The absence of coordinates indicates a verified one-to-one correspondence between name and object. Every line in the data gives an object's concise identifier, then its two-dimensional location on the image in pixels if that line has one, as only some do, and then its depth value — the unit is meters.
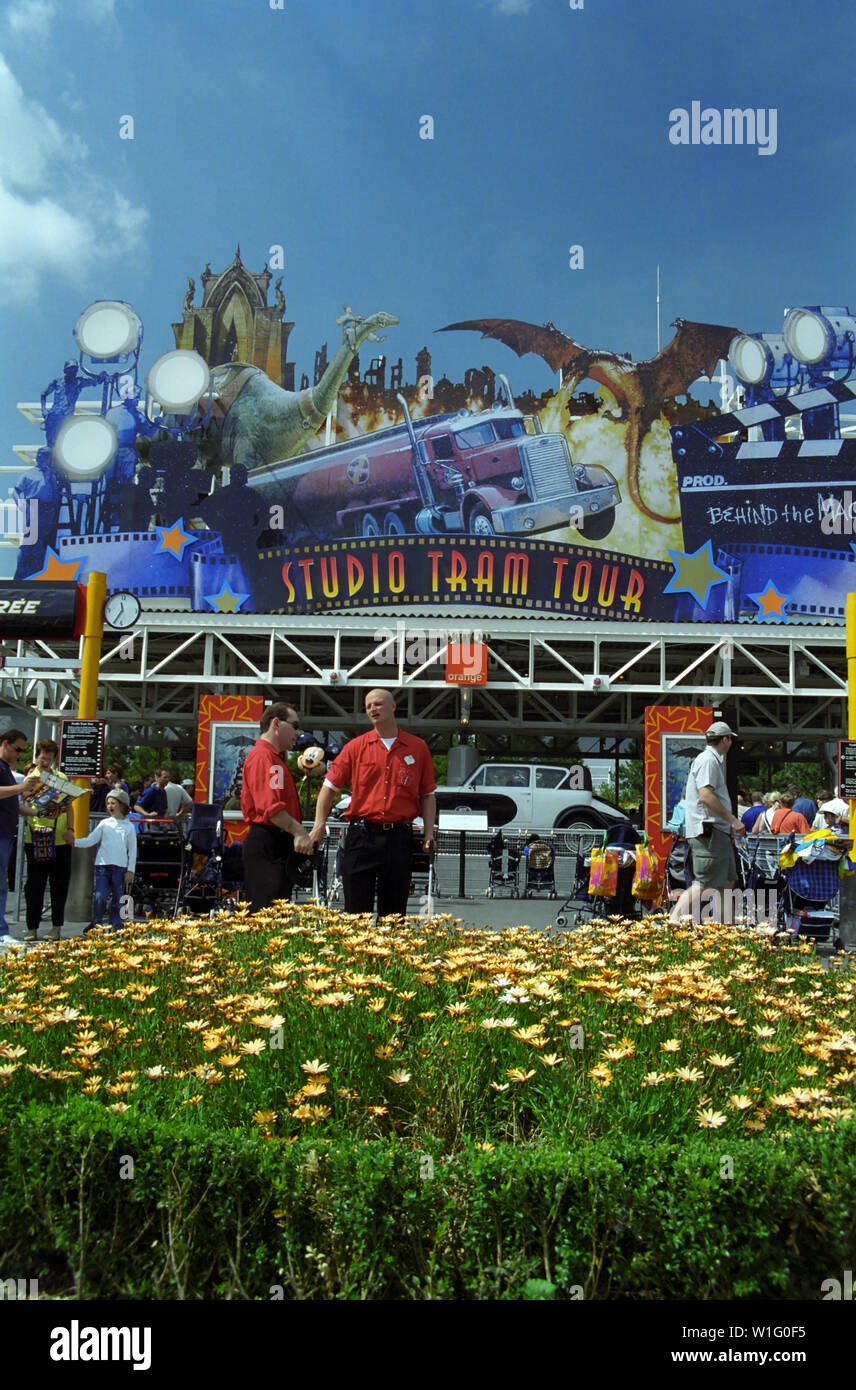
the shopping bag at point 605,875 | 10.08
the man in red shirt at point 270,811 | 6.89
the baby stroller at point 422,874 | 11.33
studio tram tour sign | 24.45
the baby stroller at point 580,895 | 10.94
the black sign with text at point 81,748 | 10.91
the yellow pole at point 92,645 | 11.65
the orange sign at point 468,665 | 21.17
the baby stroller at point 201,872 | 11.35
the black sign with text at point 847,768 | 10.54
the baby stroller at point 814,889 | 9.77
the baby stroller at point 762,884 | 9.98
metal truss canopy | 21.98
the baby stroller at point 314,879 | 11.32
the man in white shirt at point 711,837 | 8.41
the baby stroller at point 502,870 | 15.30
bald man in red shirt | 6.61
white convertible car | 21.67
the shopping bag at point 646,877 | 9.95
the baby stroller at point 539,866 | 14.37
